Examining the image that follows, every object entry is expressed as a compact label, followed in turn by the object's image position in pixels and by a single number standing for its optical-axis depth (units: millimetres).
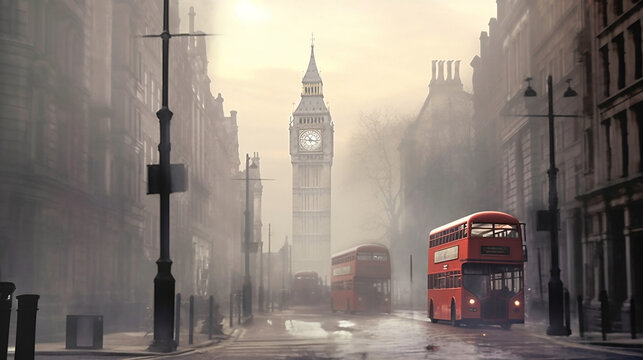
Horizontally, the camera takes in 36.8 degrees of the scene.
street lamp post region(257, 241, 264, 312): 64688
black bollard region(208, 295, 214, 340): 28288
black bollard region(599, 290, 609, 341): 26094
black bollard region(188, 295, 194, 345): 25292
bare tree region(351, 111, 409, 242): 71812
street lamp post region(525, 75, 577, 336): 28922
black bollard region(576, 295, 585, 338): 27641
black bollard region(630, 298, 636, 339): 26442
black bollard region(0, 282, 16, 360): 14077
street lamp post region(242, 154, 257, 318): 49644
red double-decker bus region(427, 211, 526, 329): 33062
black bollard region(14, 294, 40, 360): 15047
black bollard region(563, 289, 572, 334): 29250
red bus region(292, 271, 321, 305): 92438
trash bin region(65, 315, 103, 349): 22484
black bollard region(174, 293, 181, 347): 24609
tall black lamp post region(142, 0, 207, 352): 21016
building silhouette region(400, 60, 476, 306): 76625
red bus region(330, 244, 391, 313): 51125
